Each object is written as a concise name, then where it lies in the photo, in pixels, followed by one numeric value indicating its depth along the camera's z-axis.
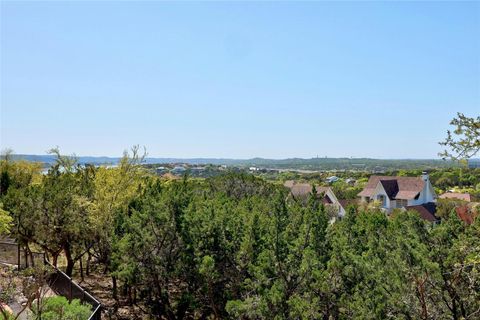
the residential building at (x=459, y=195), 42.97
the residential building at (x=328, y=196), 40.63
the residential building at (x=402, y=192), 42.62
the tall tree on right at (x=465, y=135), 5.37
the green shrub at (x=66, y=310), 10.95
